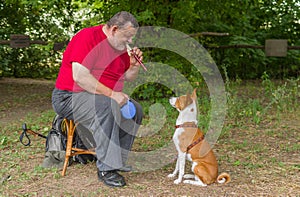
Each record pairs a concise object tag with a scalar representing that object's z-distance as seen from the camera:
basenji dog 3.79
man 3.76
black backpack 4.38
